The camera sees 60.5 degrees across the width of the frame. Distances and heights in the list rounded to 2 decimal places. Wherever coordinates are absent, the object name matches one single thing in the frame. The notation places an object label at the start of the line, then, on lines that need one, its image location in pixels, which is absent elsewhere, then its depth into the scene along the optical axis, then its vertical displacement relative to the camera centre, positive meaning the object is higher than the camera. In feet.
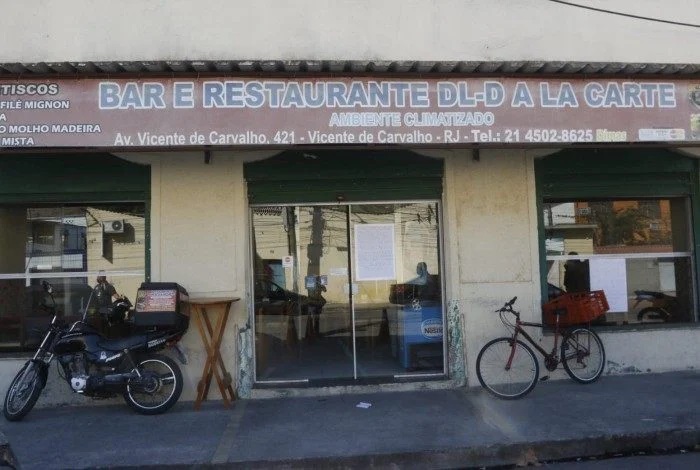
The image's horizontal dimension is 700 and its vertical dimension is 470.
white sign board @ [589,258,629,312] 27.73 -1.06
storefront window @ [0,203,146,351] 25.79 +0.73
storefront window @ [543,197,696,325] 27.63 +0.14
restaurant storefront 22.02 +1.88
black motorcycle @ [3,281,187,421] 22.38 -3.74
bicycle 24.18 -4.10
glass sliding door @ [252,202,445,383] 27.02 -0.90
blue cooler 27.09 -3.25
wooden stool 23.50 -2.97
